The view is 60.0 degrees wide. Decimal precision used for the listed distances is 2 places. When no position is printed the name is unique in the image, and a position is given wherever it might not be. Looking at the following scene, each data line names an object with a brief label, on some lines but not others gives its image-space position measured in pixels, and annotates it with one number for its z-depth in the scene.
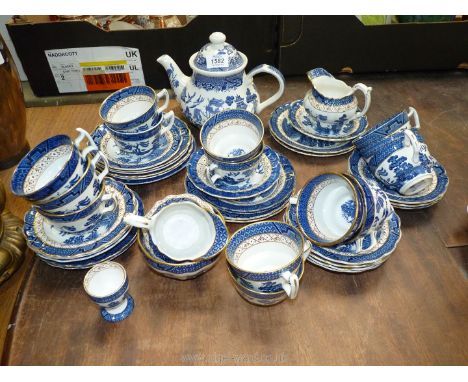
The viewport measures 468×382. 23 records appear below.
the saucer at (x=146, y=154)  1.07
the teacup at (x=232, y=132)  1.01
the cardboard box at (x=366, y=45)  1.41
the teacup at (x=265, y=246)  0.82
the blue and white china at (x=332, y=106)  1.09
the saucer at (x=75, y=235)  0.87
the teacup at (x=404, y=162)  0.93
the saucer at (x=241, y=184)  0.94
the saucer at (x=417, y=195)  0.96
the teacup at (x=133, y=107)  1.02
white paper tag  1.08
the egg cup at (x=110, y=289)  0.76
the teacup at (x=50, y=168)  0.79
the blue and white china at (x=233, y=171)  0.92
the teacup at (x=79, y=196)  0.81
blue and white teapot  1.08
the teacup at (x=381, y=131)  0.96
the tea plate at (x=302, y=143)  1.13
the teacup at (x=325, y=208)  0.89
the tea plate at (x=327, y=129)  1.13
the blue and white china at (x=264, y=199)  0.94
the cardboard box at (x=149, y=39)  1.38
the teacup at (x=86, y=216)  0.85
